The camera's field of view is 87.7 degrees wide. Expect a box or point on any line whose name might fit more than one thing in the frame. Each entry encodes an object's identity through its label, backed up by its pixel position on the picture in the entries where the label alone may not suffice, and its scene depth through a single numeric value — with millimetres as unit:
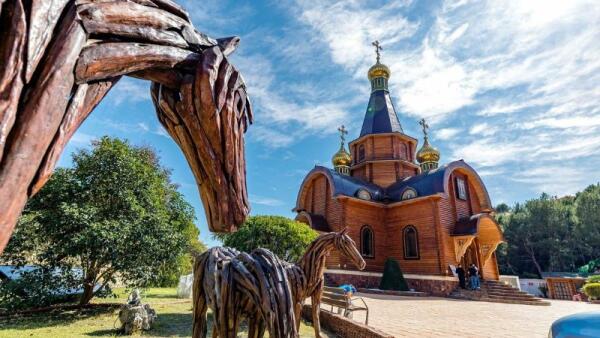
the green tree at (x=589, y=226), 36719
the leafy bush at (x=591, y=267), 33834
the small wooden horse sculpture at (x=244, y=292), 2348
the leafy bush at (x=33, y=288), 8281
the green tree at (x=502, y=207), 67269
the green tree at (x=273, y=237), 11062
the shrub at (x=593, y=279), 19488
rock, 7266
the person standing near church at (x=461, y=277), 18172
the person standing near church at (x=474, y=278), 17938
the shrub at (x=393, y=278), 17766
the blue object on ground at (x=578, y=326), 2674
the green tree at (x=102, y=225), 8805
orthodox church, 18828
